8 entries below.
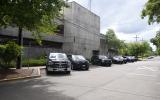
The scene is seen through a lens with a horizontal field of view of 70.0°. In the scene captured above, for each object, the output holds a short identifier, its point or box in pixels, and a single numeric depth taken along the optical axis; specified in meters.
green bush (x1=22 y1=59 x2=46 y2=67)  10.81
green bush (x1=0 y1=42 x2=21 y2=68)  7.87
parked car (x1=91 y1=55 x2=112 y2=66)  15.72
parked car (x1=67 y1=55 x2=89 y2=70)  11.12
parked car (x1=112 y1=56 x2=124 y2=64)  20.34
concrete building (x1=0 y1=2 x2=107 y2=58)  14.55
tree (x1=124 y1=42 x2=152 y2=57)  47.24
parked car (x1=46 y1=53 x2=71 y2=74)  8.63
